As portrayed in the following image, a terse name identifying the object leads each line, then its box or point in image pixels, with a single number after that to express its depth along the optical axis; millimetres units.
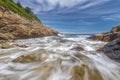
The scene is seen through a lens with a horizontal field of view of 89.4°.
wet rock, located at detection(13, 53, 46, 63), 3524
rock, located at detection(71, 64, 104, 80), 2674
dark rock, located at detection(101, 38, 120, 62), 4395
